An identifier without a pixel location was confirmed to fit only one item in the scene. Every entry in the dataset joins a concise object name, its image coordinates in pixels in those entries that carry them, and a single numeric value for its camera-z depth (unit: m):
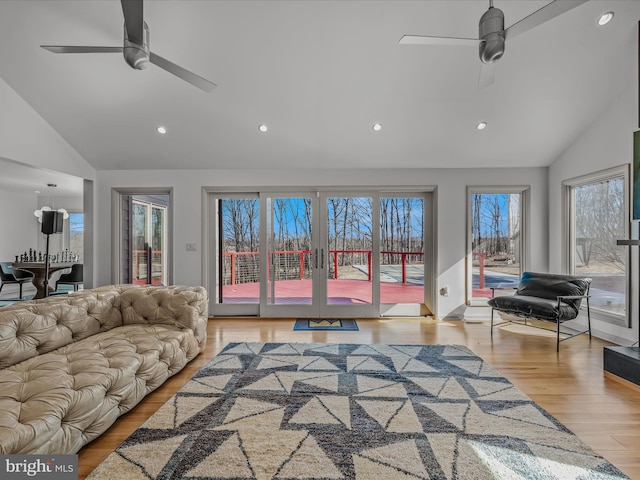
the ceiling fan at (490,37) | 2.44
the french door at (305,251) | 5.16
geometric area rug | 1.74
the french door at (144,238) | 5.33
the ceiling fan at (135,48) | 2.29
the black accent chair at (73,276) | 6.43
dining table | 5.91
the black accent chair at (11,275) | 6.61
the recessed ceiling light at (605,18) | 3.02
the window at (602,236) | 3.90
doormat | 4.57
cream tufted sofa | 1.68
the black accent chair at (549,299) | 3.72
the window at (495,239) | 5.13
